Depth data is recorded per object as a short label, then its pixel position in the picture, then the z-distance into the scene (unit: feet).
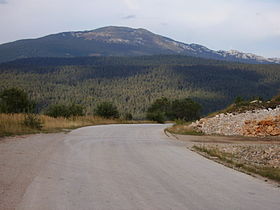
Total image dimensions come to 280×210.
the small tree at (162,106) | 343.67
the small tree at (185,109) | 341.37
